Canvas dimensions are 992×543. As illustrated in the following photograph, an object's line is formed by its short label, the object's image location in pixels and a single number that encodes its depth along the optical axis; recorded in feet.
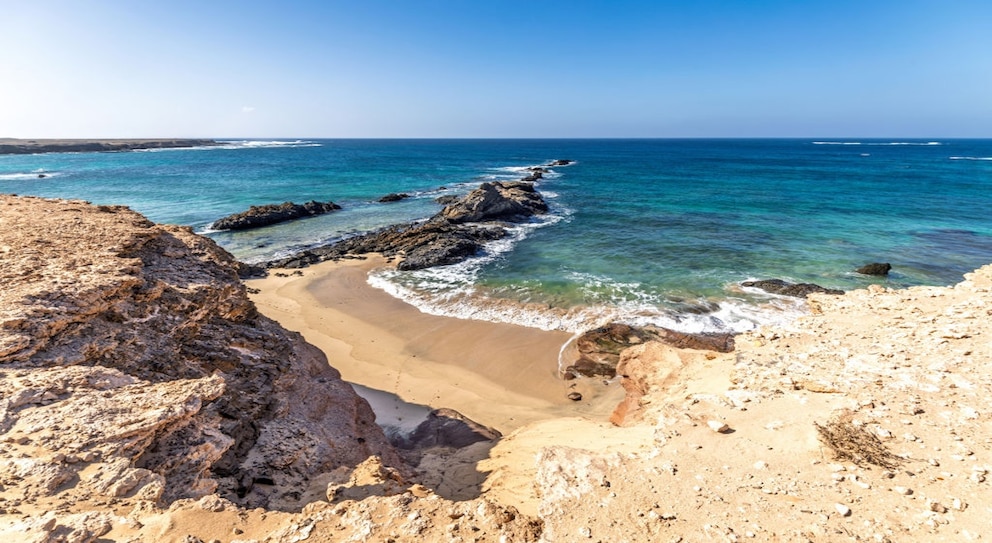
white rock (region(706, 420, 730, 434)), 20.11
